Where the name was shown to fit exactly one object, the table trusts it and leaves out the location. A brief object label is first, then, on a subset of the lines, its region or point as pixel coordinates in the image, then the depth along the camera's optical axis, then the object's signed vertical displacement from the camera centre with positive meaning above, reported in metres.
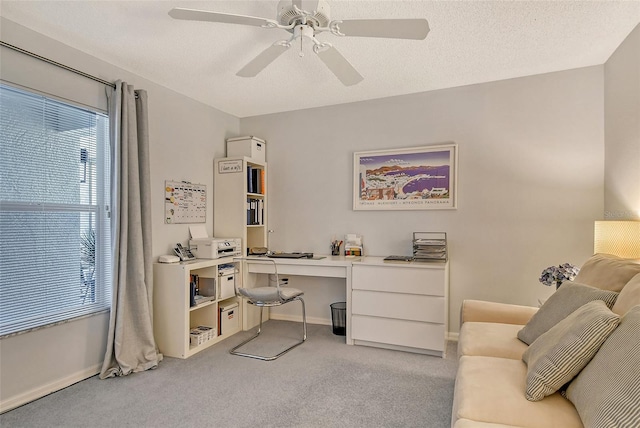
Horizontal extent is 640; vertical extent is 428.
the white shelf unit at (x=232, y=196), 3.68 +0.20
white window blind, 2.15 +0.03
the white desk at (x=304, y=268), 3.20 -0.51
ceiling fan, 1.68 +0.96
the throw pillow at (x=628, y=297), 1.40 -0.34
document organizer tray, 3.12 -0.32
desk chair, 2.96 -0.69
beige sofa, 1.04 -0.58
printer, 3.28 -0.31
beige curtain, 2.61 -0.19
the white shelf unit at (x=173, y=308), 2.88 -0.77
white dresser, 2.88 -0.77
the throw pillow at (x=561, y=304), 1.62 -0.45
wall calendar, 3.24 +0.12
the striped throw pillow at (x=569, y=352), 1.26 -0.51
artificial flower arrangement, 2.53 -0.44
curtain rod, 2.12 +1.02
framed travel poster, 3.32 +0.36
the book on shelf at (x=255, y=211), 3.78 +0.04
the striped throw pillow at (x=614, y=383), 0.96 -0.51
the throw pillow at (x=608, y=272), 1.65 -0.29
